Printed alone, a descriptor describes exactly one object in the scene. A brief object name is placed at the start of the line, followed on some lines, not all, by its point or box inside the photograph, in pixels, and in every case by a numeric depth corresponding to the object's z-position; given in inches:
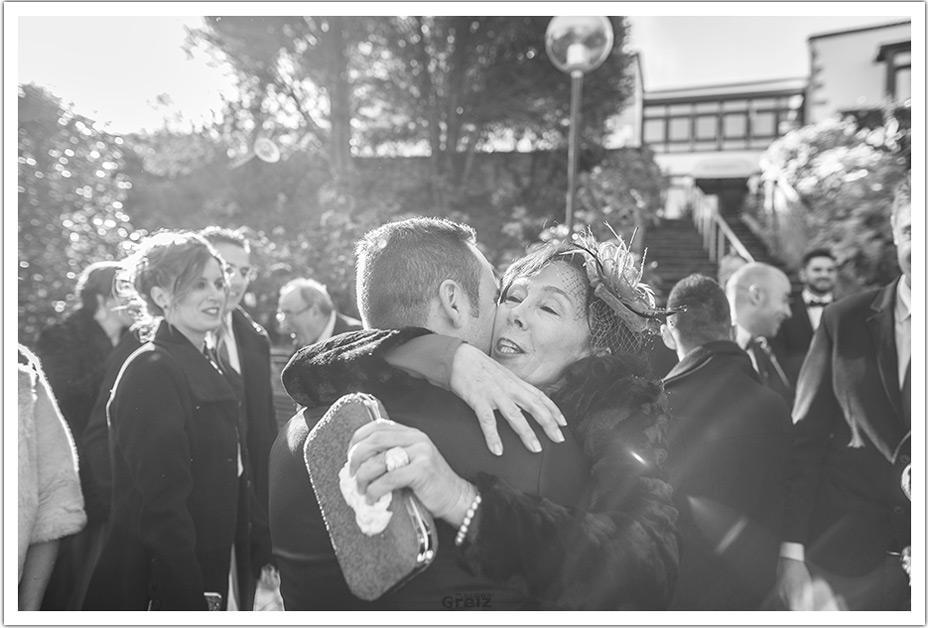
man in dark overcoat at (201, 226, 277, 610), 133.3
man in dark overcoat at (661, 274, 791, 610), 105.0
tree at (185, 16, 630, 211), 411.8
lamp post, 220.4
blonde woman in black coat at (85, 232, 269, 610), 94.7
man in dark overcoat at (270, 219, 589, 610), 53.0
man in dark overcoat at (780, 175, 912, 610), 116.6
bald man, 171.0
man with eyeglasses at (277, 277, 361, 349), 177.0
